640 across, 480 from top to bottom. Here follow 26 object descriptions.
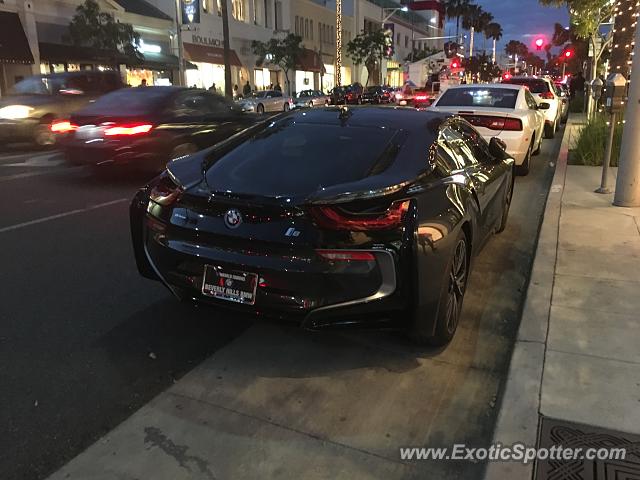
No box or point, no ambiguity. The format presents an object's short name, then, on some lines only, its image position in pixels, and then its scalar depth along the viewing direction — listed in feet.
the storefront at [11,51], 80.48
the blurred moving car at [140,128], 31.07
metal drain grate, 8.84
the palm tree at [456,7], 325.42
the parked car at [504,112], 32.42
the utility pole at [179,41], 113.80
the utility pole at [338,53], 132.26
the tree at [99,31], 89.66
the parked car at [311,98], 109.33
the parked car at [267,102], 94.17
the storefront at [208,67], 127.24
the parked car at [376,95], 122.93
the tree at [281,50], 143.23
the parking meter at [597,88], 32.12
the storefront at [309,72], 170.60
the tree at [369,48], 199.93
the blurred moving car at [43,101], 45.57
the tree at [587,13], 59.50
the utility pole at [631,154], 23.57
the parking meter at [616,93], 25.29
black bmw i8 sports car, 10.97
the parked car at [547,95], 55.41
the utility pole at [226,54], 98.12
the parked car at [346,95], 117.80
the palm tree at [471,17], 326.79
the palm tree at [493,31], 353.98
